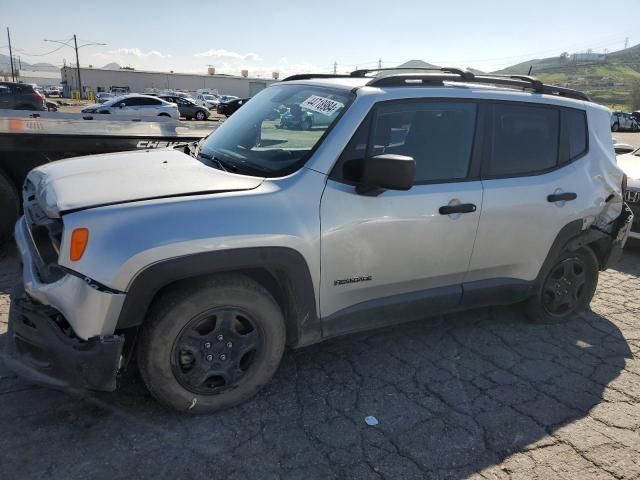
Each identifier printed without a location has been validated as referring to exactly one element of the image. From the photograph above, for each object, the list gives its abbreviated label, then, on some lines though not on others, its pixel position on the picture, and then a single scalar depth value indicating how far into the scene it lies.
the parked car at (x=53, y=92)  63.75
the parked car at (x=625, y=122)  34.91
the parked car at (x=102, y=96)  38.94
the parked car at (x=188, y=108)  31.09
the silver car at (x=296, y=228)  2.35
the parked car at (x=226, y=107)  31.98
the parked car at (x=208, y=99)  45.72
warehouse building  72.69
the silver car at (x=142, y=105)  23.08
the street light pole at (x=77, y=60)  59.43
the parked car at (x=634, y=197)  5.95
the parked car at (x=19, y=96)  21.14
